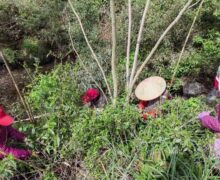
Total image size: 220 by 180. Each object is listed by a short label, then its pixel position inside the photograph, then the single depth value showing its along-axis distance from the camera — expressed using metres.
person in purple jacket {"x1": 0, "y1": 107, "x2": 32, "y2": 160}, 2.64
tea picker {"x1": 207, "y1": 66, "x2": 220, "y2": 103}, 4.60
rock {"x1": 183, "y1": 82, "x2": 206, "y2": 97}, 5.33
